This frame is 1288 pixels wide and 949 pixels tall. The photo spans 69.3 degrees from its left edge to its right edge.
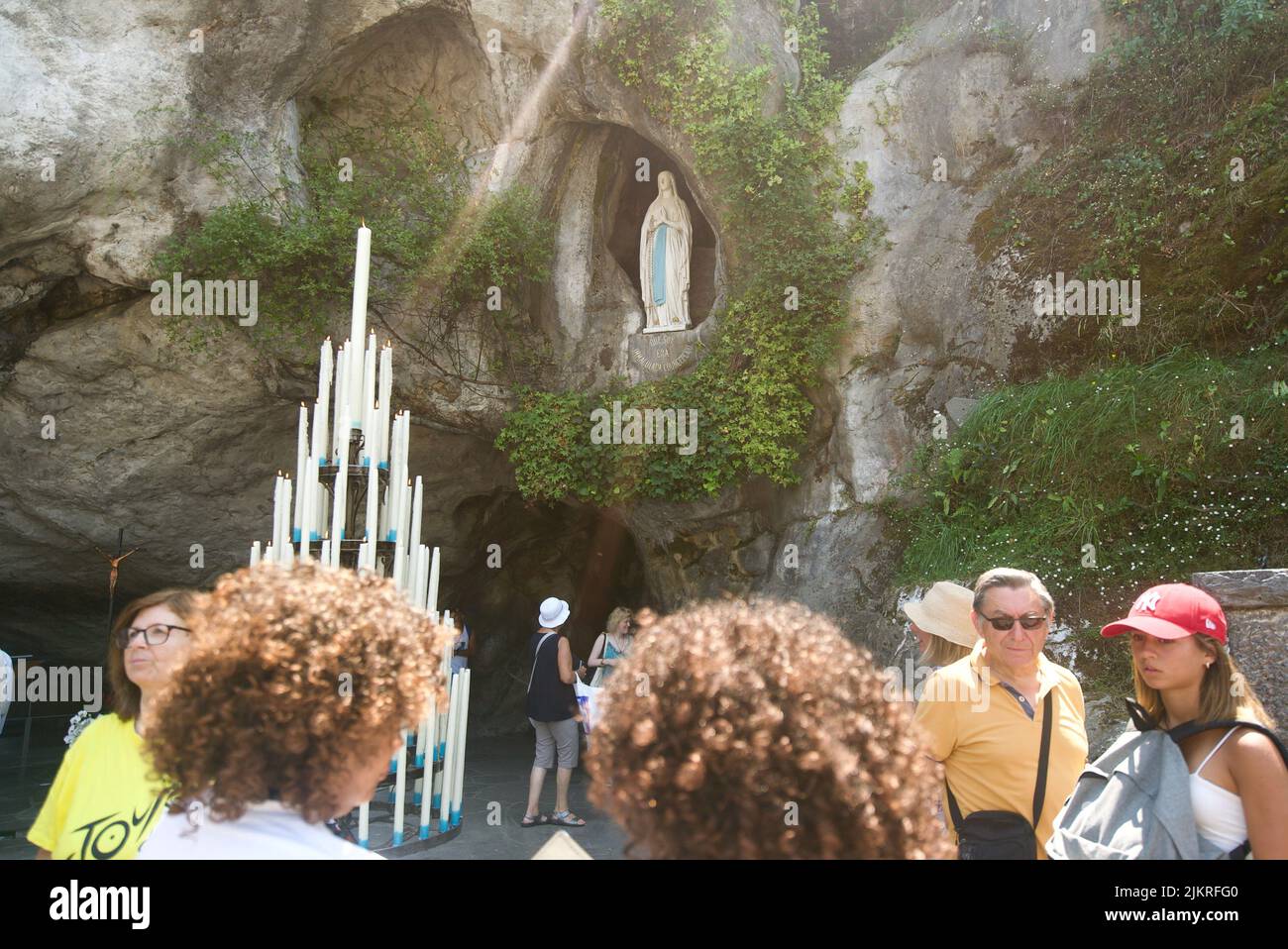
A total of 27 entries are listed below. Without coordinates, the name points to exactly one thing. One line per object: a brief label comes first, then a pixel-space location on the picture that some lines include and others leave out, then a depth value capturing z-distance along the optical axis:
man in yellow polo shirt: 2.67
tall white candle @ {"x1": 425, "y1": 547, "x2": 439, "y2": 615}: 5.43
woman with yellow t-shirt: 2.21
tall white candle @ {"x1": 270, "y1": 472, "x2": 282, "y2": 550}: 4.67
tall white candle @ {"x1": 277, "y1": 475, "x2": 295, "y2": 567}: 4.57
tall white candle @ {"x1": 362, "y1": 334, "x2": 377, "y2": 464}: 4.84
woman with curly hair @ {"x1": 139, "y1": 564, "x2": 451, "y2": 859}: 1.48
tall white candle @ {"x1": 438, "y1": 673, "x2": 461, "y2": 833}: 5.73
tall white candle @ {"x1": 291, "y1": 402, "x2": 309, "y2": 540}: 4.77
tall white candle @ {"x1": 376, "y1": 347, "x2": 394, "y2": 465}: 4.91
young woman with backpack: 2.01
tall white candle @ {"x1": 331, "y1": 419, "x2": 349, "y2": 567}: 4.59
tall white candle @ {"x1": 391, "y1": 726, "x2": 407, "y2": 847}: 5.20
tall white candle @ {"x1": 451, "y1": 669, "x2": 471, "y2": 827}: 5.82
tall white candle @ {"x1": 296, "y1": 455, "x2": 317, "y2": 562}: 4.66
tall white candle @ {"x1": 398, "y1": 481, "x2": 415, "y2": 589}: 5.13
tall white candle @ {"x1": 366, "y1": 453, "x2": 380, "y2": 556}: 4.79
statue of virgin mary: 10.88
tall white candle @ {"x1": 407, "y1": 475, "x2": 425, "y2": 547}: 5.22
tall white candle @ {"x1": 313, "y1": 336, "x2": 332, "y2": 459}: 4.77
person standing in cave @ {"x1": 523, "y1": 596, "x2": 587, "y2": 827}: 6.77
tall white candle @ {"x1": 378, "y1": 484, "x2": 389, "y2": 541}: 5.20
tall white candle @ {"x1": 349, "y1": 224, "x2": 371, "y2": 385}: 4.68
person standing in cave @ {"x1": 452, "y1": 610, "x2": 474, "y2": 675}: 9.04
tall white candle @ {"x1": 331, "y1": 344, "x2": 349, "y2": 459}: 4.80
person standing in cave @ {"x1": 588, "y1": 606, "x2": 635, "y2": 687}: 8.18
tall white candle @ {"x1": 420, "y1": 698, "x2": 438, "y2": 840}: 5.47
